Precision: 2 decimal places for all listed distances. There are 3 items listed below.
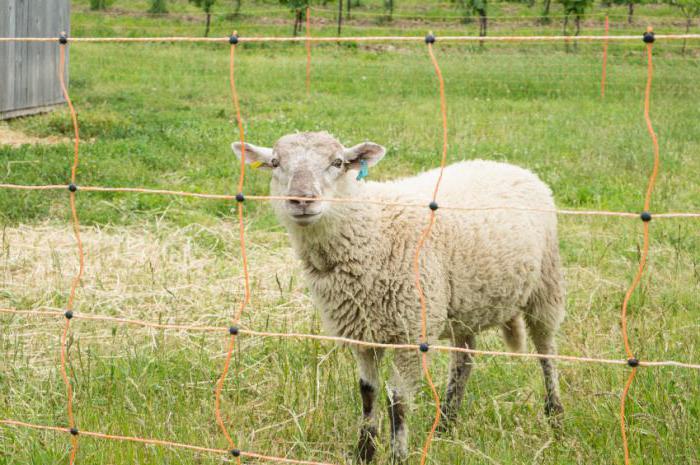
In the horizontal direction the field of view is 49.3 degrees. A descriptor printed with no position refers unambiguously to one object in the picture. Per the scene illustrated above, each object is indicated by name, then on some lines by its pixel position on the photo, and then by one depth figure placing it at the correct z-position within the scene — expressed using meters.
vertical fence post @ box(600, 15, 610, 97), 14.60
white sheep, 3.52
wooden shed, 10.78
